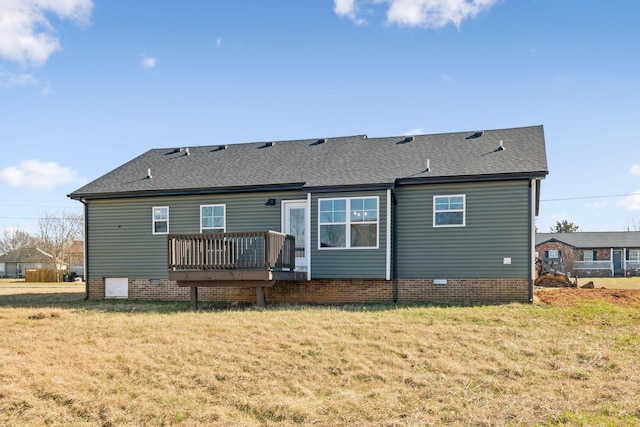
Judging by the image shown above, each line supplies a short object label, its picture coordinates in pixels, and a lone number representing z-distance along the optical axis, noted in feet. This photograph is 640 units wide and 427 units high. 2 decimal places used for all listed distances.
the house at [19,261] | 198.29
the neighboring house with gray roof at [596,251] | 136.46
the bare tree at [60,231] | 169.27
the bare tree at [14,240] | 219.00
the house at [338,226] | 45.96
